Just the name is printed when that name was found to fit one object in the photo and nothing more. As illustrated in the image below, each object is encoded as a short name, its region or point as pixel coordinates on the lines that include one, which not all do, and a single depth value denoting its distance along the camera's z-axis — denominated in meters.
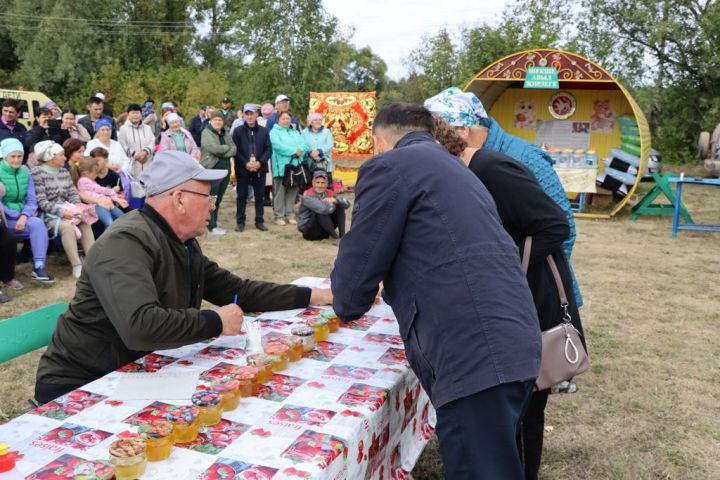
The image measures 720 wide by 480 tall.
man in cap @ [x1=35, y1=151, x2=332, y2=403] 2.14
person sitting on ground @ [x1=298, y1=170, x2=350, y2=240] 8.55
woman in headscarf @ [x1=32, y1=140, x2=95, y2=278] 6.57
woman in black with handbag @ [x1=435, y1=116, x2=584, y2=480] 2.42
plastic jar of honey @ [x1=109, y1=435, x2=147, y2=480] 1.48
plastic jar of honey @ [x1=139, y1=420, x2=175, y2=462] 1.58
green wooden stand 10.93
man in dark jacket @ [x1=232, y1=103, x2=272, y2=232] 9.26
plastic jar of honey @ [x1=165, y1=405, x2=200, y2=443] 1.67
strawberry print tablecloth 1.58
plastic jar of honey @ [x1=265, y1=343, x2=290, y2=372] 2.20
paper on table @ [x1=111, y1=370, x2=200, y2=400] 1.97
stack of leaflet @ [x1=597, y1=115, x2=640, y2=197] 11.72
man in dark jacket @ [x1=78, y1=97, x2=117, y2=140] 9.62
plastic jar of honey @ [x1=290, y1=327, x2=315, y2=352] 2.39
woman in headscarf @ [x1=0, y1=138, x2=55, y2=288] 6.28
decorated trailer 11.05
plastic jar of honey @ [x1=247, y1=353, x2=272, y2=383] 2.09
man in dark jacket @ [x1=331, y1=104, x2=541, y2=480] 1.74
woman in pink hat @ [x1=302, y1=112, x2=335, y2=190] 10.45
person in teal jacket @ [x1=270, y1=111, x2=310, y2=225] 9.48
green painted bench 2.48
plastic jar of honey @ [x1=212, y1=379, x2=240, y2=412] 1.86
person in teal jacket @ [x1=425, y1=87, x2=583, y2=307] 2.63
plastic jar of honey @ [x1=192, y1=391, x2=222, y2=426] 1.77
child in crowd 7.12
